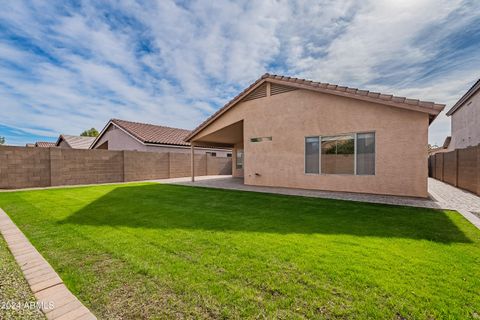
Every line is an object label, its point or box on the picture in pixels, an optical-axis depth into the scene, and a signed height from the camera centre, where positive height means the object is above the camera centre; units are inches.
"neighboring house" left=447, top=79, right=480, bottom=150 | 591.8 +124.3
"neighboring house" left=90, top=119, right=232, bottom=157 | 848.9 +90.0
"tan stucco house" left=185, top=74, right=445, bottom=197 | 326.3 +41.6
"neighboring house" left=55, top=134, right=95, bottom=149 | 1201.9 +106.0
